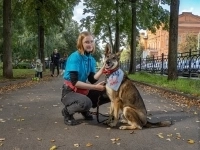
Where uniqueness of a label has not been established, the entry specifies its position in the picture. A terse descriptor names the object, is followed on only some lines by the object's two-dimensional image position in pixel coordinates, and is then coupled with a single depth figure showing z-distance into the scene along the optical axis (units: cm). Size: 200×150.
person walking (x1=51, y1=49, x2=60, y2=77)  1690
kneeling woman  390
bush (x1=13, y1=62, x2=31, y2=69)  3337
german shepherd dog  365
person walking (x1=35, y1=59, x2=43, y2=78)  1413
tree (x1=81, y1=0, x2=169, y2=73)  1683
